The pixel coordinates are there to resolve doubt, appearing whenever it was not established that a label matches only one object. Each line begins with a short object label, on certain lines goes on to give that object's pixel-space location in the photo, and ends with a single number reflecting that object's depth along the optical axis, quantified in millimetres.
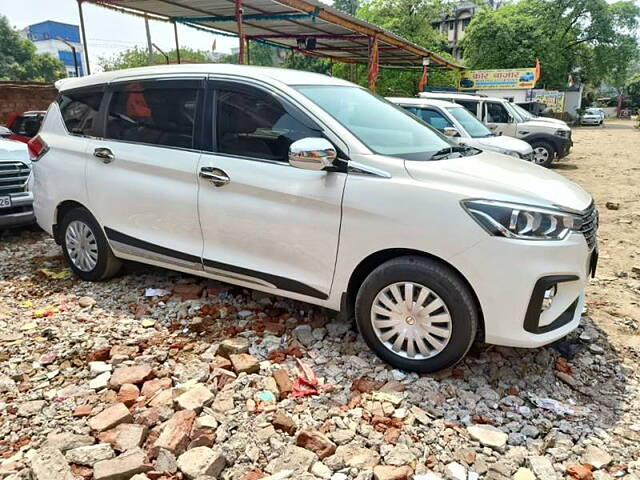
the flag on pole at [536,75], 30469
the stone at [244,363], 3100
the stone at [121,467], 2205
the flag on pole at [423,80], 20067
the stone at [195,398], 2727
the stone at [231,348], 3270
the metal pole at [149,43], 13993
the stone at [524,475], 2322
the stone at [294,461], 2330
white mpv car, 2744
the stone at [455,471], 2305
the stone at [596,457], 2393
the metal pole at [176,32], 12070
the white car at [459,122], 9359
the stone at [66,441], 2420
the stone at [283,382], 2904
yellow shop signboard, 31109
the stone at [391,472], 2250
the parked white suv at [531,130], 12977
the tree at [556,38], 35562
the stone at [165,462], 2299
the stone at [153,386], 2900
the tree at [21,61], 57250
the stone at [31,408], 2703
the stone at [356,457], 2359
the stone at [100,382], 2961
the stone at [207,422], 2584
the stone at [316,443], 2426
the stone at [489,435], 2516
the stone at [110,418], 2566
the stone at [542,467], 2328
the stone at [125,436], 2438
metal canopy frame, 9828
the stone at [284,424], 2586
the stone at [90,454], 2322
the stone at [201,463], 2268
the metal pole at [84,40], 9623
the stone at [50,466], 2215
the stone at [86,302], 4078
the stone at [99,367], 3123
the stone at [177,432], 2414
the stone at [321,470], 2295
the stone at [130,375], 2968
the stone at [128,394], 2812
